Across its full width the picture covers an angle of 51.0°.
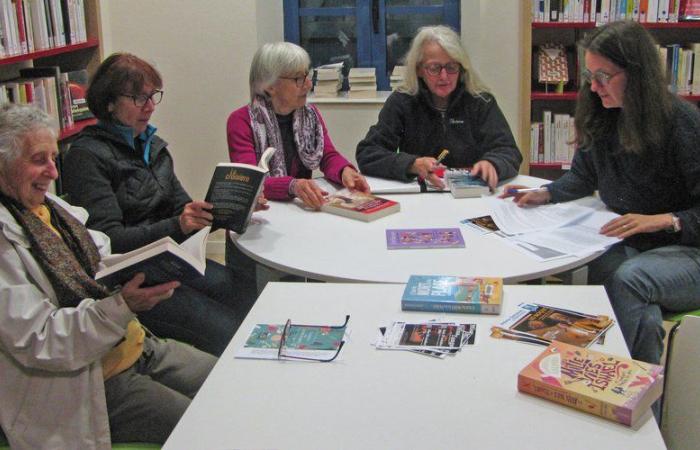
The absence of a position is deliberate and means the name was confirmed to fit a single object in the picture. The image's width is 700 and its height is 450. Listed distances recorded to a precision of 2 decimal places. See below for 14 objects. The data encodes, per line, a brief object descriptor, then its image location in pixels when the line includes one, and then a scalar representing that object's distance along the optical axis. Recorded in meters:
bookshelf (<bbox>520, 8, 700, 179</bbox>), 3.77
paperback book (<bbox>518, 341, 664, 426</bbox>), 1.17
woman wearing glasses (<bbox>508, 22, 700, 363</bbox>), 2.01
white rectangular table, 1.15
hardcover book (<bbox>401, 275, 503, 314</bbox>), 1.59
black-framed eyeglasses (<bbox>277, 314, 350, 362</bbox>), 1.41
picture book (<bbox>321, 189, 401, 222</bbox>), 2.35
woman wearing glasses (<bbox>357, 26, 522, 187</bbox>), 2.90
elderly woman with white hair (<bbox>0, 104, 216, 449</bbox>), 1.44
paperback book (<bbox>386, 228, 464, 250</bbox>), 2.07
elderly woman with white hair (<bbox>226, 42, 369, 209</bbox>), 2.74
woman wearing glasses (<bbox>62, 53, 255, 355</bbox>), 2.11
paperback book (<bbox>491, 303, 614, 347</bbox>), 1.46
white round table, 1.89
